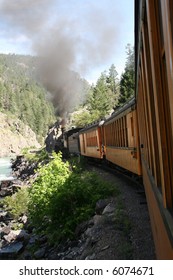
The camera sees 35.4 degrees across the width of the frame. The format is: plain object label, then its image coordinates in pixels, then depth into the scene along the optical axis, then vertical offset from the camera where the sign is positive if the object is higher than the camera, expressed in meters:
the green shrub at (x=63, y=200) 8.15 -1.95
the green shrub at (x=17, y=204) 14.45 -3.36
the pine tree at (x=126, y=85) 36.74 +7.22
